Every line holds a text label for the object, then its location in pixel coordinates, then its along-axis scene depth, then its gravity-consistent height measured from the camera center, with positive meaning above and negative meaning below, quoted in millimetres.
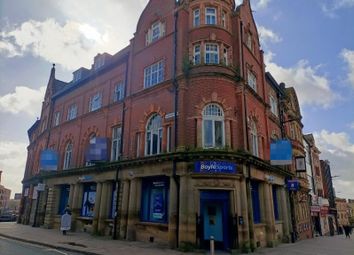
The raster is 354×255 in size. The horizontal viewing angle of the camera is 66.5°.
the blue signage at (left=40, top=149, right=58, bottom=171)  26203 +4452
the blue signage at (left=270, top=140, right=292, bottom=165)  18469 +3868
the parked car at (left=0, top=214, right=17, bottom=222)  42050 -1639
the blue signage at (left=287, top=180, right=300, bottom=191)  22906 +2192
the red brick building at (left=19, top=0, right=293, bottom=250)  15070 +4610
